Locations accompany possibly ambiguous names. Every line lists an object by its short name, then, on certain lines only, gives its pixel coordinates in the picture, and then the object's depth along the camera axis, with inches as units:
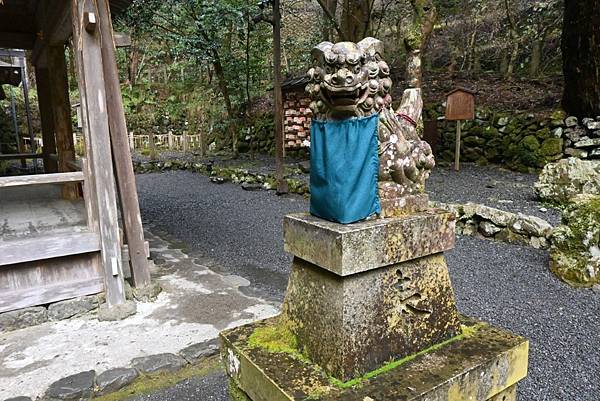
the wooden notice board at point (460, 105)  402.1
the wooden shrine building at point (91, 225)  143.7
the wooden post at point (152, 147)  652.1
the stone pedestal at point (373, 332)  63.4
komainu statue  62.1
